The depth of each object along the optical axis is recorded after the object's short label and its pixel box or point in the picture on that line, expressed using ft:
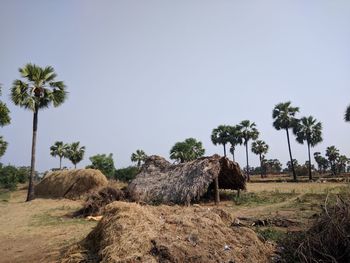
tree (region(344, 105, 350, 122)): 133.88
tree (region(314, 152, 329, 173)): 249.75
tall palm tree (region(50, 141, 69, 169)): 176.35
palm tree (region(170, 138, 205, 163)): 149.07
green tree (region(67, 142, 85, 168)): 170.10
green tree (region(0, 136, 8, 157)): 92.86
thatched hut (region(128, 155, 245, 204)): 52.90
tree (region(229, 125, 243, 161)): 180.34
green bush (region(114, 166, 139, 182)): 141.79
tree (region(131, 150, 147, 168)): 187.83
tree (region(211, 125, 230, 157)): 182.70
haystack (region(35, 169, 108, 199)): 71.87
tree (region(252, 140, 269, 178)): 206.80
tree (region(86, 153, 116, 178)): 147.64
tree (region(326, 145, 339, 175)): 217.56
